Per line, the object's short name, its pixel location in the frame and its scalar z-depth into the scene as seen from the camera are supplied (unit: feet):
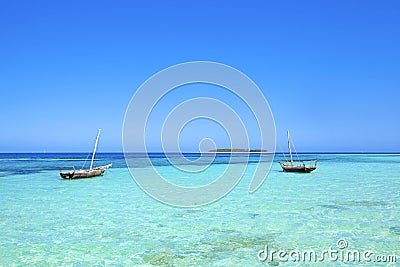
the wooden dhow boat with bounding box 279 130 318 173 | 118.21
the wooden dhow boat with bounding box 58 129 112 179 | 95.75
